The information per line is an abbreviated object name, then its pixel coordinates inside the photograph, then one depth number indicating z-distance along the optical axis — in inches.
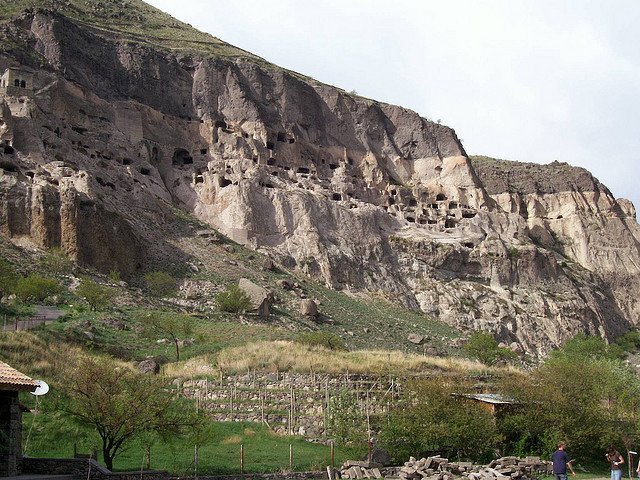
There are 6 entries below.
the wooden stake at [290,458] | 943.7
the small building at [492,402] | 1115.9
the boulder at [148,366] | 1344.7
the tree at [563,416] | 1104.2
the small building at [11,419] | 772.0
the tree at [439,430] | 1043.3
